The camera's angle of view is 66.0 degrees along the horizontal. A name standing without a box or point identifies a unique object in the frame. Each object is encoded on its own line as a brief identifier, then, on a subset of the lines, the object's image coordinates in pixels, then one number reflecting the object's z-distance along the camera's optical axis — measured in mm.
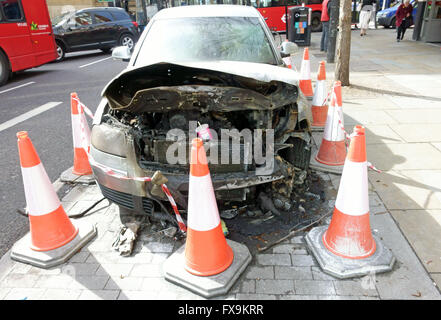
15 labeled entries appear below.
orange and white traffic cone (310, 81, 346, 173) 4086
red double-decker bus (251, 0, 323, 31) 18948
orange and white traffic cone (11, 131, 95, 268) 2766
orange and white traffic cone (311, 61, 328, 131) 5238
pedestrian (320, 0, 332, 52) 11477
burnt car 2799
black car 13898
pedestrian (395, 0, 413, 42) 13617
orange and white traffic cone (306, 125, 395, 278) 2533
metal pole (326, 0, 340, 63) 10060
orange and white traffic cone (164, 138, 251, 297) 2381
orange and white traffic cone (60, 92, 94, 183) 4070
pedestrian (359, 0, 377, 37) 16578
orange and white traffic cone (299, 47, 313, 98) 6423
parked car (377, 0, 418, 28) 19250
